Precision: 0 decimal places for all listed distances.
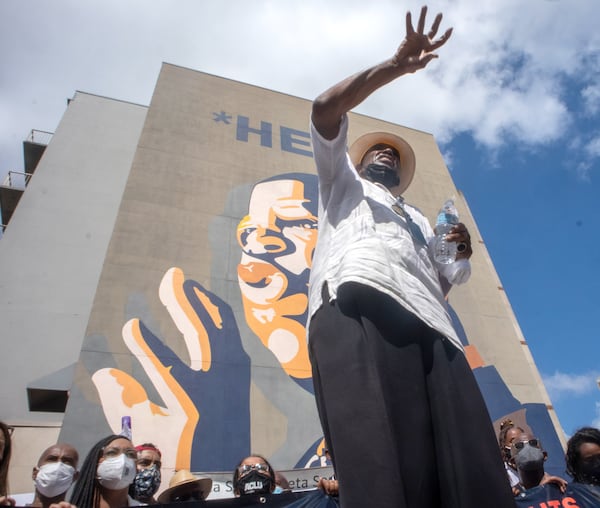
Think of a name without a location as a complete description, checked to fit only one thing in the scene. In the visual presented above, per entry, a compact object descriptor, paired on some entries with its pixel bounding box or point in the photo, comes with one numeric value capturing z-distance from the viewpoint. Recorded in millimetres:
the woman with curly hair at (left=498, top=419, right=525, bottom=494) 3856
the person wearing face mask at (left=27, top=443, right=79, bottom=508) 2768
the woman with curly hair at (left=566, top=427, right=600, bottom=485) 3047
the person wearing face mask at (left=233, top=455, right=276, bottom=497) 3373
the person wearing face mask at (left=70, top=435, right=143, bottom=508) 2682
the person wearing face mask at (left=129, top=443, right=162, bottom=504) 3336
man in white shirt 1006
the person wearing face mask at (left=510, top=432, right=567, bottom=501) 3398
